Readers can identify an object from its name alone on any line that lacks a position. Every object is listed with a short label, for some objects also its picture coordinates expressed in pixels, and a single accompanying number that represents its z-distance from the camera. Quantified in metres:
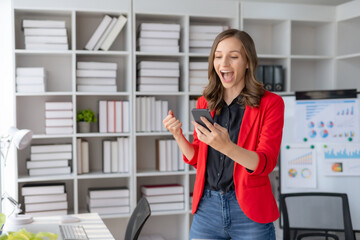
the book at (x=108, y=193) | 3.71
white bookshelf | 3.64
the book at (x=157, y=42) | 3.75
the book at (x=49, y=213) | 3.55
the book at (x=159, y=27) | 3.75
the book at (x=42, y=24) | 3.53
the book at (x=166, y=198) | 3.82
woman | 1.79
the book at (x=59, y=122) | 3.56
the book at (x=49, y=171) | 3.57
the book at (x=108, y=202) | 3.71
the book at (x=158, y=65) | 3.76
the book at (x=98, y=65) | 3.65
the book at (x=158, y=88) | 3.76
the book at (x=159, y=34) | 3.75
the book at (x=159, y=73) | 3.75
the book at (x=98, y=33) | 3.66
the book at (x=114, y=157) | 3.74
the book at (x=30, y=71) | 3.51
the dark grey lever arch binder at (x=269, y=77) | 3.99
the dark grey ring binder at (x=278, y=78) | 4.00
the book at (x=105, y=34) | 3.67
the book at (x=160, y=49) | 3.76
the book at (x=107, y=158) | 3.72
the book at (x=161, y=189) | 3.82
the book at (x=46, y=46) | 3.53
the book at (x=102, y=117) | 3.70
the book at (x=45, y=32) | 3.54
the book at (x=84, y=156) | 3.69
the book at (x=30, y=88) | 3.50
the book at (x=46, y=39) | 3.54
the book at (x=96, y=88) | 3.65
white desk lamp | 2.51
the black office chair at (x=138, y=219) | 2.04
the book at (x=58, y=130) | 3.56
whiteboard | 3.45
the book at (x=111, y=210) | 3.71
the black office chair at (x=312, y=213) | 2.98
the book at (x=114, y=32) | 3.68
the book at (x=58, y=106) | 3.56
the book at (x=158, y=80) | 3.76
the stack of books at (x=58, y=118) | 3.56
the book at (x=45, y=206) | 3.54
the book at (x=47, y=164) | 3.56
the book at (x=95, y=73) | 3.64
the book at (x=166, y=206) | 3.83
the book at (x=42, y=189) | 3.54
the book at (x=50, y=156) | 3.57
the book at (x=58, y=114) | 3.56
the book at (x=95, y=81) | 3.65
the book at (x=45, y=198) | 3.54
